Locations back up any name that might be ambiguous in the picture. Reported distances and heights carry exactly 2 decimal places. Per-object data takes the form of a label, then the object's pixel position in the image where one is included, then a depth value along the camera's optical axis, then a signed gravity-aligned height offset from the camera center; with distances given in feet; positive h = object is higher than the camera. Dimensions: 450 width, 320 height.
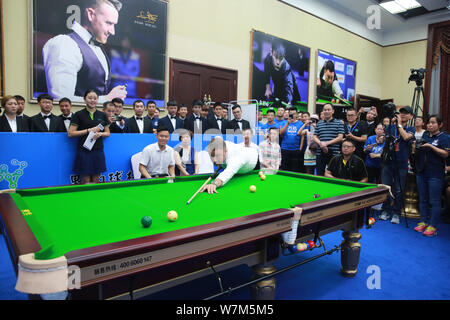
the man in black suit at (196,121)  16.52 +1.19
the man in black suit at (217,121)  17.33 +1.26
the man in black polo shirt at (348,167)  11.47 -0.85
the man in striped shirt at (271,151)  15.94 -0.39
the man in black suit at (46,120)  12.23 +0.82
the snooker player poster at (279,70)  24.93 +6.49
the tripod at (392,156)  12.84 -0.46
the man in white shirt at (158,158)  11.84 -0.65
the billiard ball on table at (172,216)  4.88 -1.20
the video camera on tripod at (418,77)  16.02 +3.69
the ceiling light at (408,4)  29.06 +14.02
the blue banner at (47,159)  10.81 -0.72
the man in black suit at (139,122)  14.80 +0.96
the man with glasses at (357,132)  15.14 +0.66
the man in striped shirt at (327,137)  14.90 +0.38
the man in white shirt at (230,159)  8.28 -0.47
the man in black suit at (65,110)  12.96 +1.33
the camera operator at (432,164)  11.73 -0.72
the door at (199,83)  20.57 +4.40
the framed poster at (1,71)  14.25 +3.26
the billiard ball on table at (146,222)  4.51 -1.20
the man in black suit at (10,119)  11.56 +0.82
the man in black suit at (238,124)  17.70 +1.14
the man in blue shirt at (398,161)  12.91 -0.69
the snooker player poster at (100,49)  15.24 +5.22
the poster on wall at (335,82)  30.32 +6.72
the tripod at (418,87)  16.15 +3.21
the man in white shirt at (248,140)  14.80 +0.14
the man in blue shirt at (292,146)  17.22 -0.12
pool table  3.48 -1.30
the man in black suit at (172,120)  15.52 +1.20
